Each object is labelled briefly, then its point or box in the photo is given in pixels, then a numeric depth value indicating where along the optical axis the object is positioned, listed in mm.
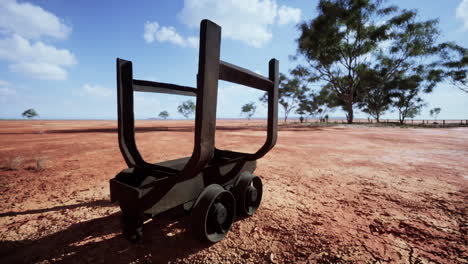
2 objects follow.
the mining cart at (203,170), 1656
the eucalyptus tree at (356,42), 25328
